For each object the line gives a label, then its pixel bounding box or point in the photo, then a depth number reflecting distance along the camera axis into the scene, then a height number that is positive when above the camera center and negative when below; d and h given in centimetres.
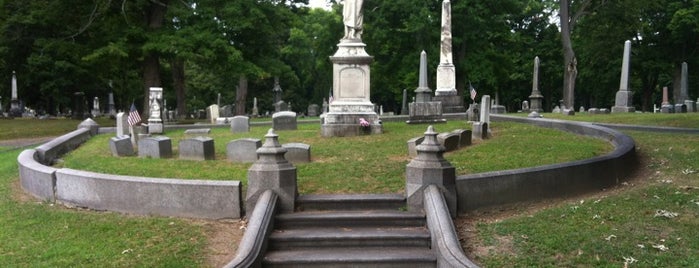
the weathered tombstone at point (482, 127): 1437 -59
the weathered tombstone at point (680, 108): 2634 -31
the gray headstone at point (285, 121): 1831 -53
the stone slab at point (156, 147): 1190 -85
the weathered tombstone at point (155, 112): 2072 -25
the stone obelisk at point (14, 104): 4281 +11
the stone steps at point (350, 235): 641 -152
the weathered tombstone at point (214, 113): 2599 -38
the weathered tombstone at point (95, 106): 5394 -6
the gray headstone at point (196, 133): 1700 -82
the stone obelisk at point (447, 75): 2641 +126
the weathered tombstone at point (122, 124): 1551 -49
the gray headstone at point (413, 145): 1142 -82
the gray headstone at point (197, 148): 1141 -85
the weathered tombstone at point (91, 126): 1951 -68
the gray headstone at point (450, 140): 1178 -75
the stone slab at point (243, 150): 1091 -84
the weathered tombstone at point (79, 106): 4378 -4
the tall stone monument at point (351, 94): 1567 +26
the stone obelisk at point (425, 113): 2081 -35
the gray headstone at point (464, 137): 1259 -74
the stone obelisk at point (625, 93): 2795 +41
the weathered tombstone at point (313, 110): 4522 -48
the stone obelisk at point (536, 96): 3366 +35
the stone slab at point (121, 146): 1262 -88
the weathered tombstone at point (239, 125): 1844 -64
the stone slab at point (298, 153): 1065 -88
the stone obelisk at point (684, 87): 3122 +75
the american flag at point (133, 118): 1487 -32
